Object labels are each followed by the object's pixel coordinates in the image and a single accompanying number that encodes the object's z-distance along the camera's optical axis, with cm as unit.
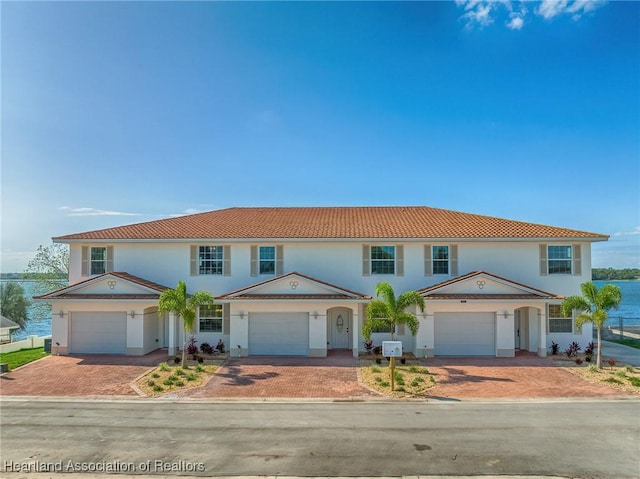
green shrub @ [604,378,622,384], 1554
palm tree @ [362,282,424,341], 1731
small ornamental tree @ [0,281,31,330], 4856
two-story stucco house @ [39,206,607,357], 1977
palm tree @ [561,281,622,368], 1753
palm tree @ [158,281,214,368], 1786
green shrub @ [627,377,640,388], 1507
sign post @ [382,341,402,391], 1452
